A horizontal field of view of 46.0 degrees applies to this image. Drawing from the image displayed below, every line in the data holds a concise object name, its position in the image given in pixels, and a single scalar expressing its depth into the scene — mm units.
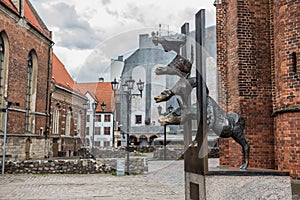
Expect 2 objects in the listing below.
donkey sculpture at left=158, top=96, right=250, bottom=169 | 4961
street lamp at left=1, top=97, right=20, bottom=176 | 15577
